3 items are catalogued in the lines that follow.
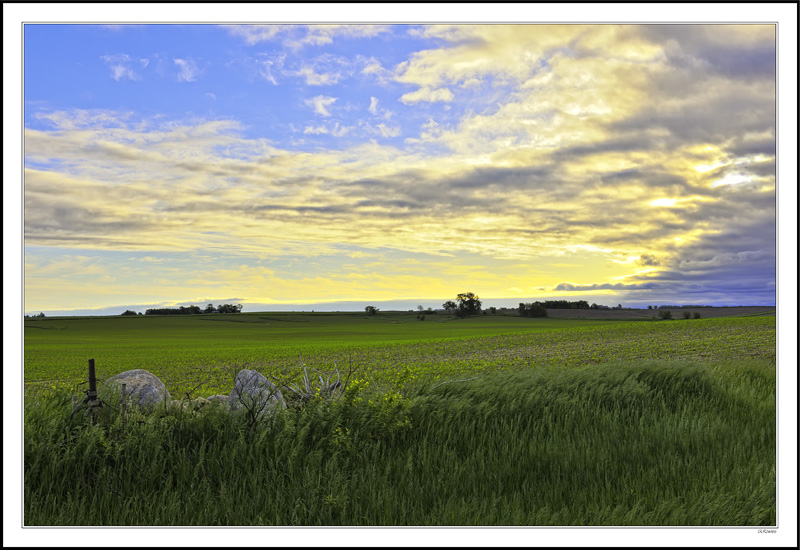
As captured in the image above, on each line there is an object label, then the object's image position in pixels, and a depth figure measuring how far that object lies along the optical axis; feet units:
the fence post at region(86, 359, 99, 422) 19.66
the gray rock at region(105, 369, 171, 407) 22.13
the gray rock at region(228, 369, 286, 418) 21.57
